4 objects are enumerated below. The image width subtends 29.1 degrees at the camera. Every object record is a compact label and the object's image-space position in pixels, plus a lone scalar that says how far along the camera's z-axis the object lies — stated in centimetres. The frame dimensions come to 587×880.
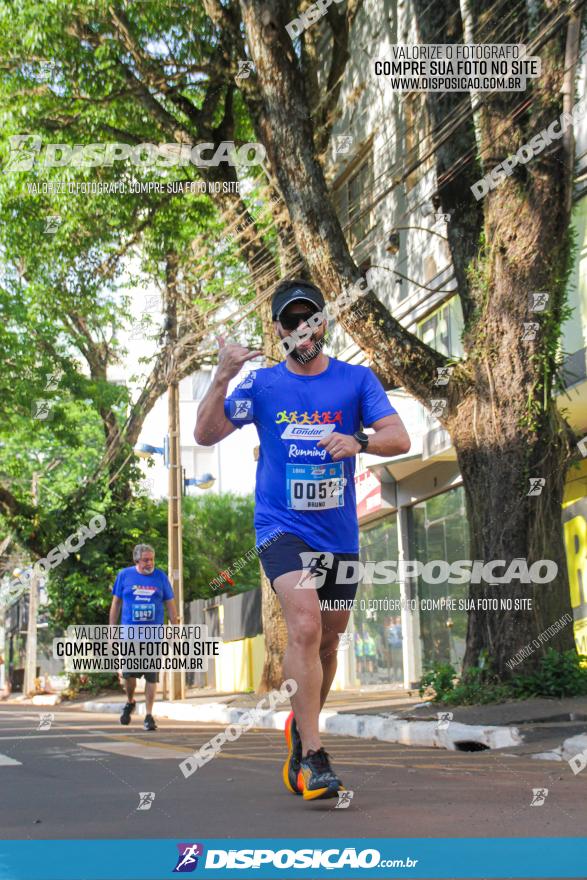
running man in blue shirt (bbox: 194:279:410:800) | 488
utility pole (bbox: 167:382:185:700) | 1995
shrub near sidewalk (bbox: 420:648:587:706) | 947
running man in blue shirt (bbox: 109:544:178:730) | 1200
